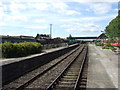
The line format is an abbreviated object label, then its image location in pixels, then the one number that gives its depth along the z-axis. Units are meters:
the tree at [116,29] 19.78
